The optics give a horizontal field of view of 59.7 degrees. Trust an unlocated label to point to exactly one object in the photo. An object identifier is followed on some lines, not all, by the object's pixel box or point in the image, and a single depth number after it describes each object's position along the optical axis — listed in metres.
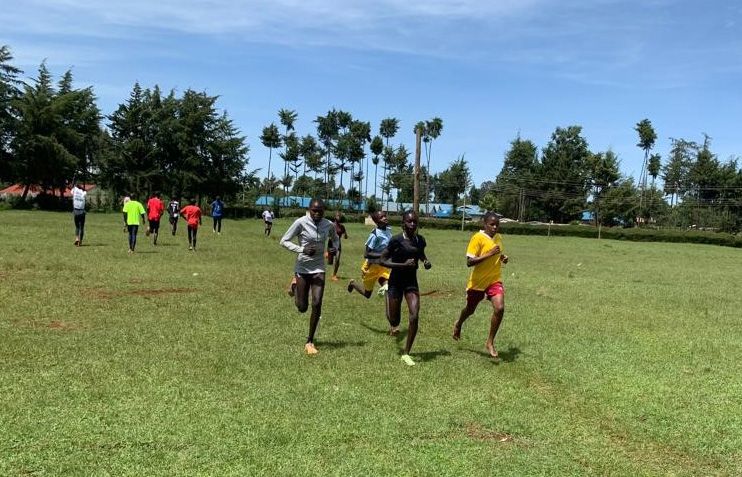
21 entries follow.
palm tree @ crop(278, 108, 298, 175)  88.12
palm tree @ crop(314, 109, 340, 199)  91.88
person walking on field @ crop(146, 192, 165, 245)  22.03
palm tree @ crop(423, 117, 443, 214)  93.91
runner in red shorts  8.74
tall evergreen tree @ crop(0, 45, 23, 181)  56.16
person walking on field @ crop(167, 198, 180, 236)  28.67
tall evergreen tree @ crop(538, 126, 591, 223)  94.44
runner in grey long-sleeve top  8.57
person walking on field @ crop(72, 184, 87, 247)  19.56
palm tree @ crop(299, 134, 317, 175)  90.38
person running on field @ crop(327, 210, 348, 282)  16.75
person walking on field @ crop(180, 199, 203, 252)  21.52
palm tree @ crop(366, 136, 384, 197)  91.88
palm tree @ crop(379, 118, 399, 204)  95.50
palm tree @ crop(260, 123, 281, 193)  86.31
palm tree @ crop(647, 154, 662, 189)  91.38
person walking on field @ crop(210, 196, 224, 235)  31.84
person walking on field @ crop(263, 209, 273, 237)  35.28
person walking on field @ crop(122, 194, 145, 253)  19.31
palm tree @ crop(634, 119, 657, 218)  88.31
